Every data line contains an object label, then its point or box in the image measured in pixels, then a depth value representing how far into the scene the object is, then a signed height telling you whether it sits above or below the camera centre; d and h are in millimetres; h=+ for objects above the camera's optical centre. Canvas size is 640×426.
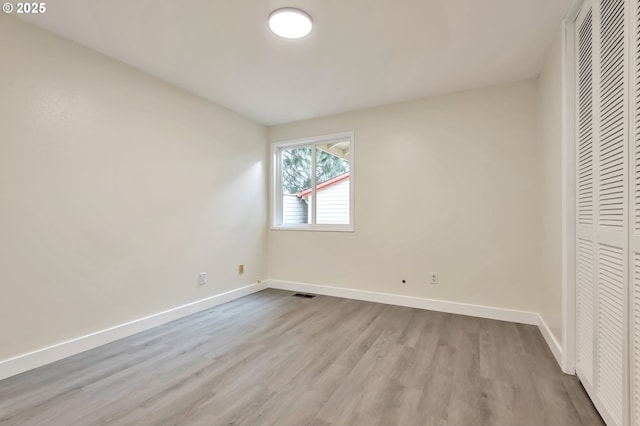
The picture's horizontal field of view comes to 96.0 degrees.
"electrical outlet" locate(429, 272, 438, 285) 3288 -768
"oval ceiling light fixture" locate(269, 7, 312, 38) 1941 +1321
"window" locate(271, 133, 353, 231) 3936 +394
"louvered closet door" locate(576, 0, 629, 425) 1297 +35
